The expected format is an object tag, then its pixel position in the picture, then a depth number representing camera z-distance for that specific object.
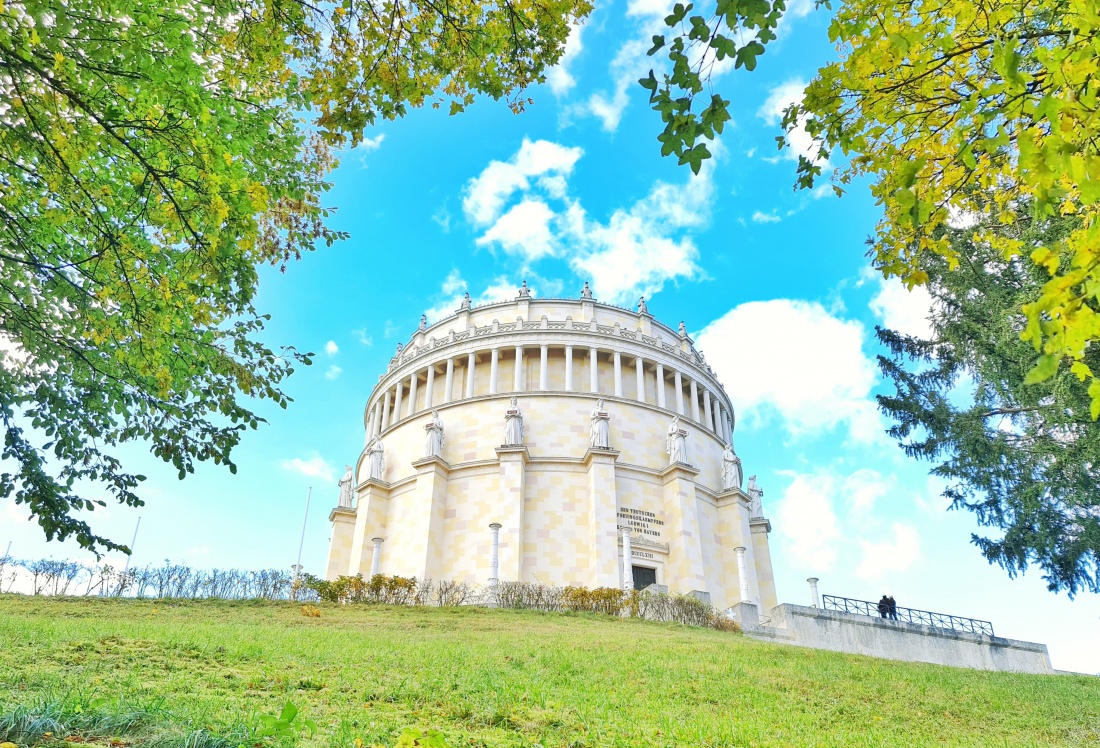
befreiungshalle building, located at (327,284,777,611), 31.97
